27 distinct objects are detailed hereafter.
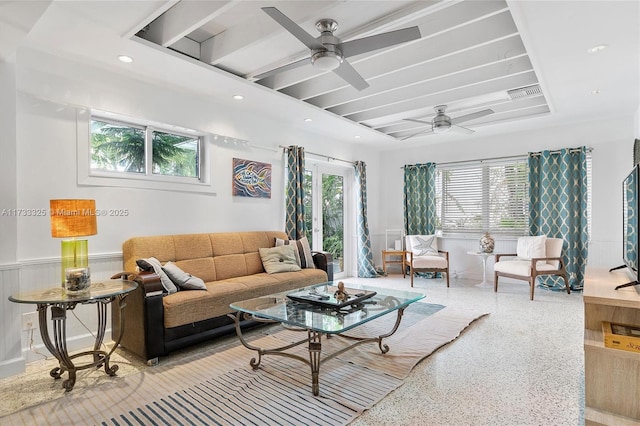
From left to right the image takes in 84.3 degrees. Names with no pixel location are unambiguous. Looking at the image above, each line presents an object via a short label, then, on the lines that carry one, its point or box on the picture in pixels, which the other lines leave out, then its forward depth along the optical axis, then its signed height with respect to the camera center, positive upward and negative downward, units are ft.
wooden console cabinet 5.99 -2.92
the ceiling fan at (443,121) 14.43 +3.73
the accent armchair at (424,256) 18.56 -2.44
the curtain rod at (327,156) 16.77 +3.05
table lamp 8.06 -0.35
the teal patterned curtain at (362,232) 21.29 -1.23
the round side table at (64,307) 7.39 -2.06
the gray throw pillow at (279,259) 13.52 -1.84
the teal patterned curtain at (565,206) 16.93 +0.21
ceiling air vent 12.23 +4.18
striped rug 6.64 -3.83
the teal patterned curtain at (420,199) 21.61 +0.77
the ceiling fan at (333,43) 7.28 +3.77
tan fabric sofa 9.04 -2.30
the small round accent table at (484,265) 18.38 -2.90
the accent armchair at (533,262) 15.76 -2.43
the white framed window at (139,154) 10.66 +2.05
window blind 19.21 +0.80
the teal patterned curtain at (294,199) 16.58 +0.64
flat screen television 6.71 -0.28
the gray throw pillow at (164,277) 9.82 -1.79
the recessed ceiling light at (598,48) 9.39 +4.35
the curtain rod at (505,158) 17.18 +2.90
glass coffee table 7.54 -2.35
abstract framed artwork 14.82 +1.49
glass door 19.38 +0.12
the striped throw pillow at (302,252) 14.74 -1.68
